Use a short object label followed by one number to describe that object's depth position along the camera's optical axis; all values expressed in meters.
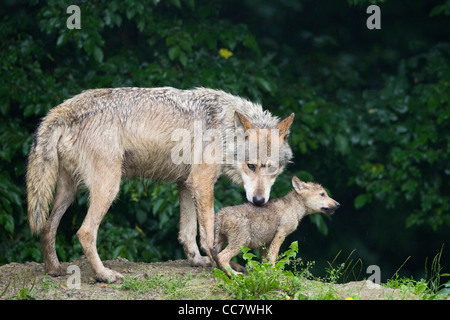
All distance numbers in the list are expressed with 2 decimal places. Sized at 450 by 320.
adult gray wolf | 12.40
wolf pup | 12.12
